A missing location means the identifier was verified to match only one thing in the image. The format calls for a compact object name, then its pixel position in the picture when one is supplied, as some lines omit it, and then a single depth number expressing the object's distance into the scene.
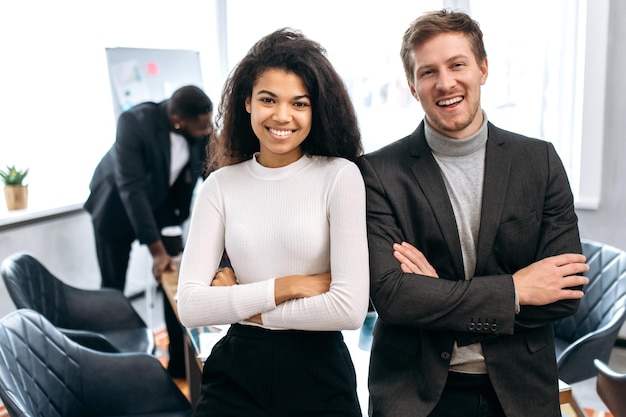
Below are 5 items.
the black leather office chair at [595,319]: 2.46
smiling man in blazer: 1.54
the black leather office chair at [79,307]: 2.66
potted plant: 3.85
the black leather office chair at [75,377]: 1.95
